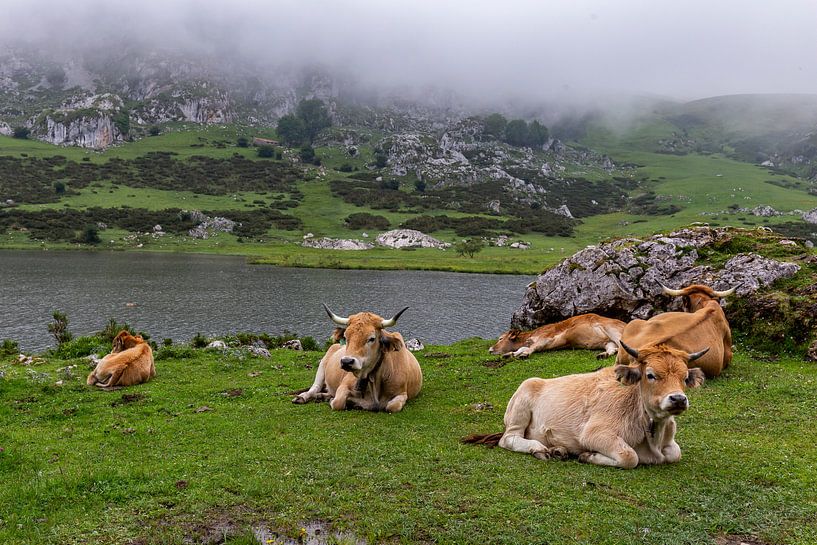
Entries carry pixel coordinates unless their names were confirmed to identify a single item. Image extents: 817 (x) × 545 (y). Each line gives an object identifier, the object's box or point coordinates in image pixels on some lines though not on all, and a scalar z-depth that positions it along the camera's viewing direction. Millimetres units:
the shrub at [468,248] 106312
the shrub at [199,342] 26344
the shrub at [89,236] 100019
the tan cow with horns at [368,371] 11492
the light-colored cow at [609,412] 7887
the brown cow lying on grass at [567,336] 19547
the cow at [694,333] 13281
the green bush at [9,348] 24423
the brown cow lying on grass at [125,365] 16047
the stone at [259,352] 22656
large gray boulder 20719
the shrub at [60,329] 27531
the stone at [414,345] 25172
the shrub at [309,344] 28375
